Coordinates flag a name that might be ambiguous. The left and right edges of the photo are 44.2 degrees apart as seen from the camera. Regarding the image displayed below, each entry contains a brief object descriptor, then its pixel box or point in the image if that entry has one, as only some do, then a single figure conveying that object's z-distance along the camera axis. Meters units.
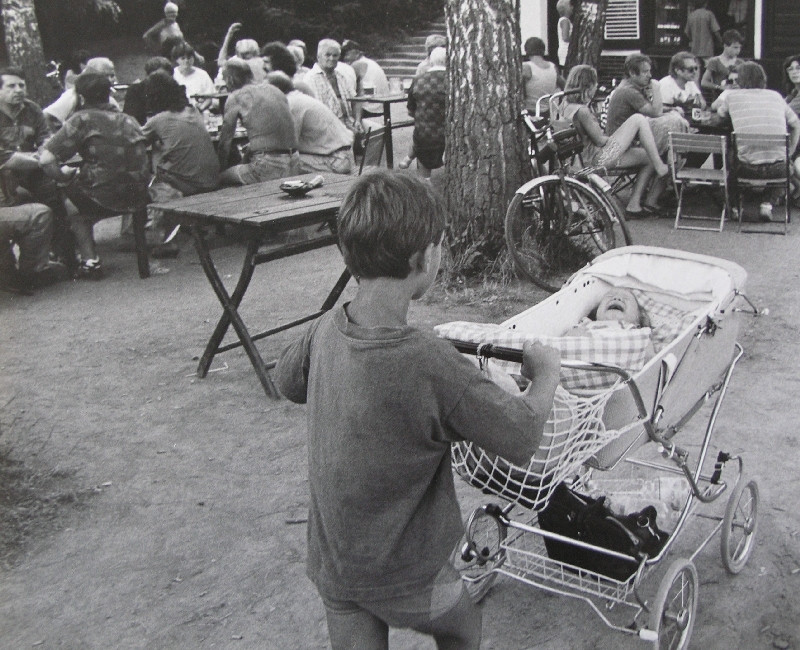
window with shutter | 16.27
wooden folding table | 5.12
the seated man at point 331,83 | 10.84
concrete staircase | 21.34
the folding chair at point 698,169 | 8.32
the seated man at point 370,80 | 13.31
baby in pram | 3.85
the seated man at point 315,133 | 9.09
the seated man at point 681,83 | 10.45
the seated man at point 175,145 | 8.61
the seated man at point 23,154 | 7.88
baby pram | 2.76
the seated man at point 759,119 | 8.34
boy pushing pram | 2.01
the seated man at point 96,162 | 7.77
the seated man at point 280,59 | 9.58
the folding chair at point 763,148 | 8.26
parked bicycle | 7.12
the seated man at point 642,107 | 9.25
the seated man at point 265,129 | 8.56
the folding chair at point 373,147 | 8.73
